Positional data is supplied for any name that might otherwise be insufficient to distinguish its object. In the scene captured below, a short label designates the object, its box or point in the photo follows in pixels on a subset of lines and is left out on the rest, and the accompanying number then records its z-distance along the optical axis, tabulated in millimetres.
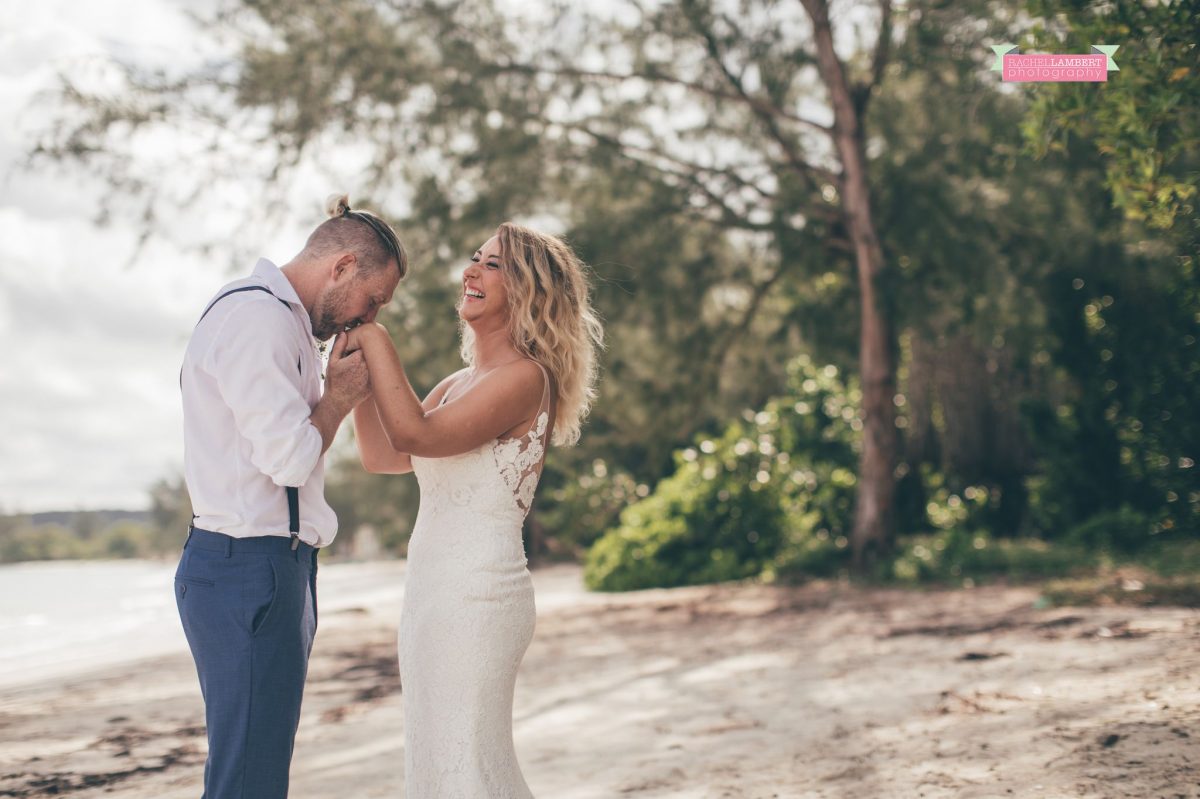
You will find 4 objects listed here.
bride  3119
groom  2594
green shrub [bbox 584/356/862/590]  14406
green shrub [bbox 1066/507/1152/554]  12125
